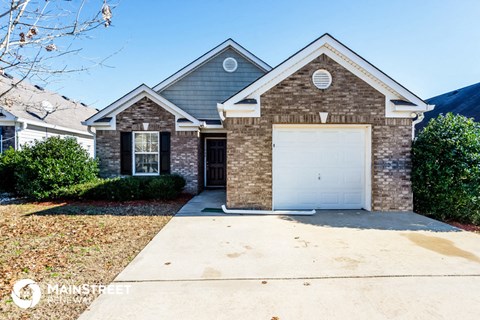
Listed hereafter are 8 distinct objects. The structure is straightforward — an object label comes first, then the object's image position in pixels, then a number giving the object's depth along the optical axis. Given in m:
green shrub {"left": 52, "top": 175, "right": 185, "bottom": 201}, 9.62
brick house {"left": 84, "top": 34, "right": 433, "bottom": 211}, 7.88
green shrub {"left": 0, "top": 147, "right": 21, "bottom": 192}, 11.20
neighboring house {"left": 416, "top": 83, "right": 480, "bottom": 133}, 15.65
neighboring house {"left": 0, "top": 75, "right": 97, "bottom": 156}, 12.73
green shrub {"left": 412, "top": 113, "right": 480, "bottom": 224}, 7.15
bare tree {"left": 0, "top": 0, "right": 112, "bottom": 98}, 3.48
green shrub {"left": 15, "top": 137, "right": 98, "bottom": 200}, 9.59
